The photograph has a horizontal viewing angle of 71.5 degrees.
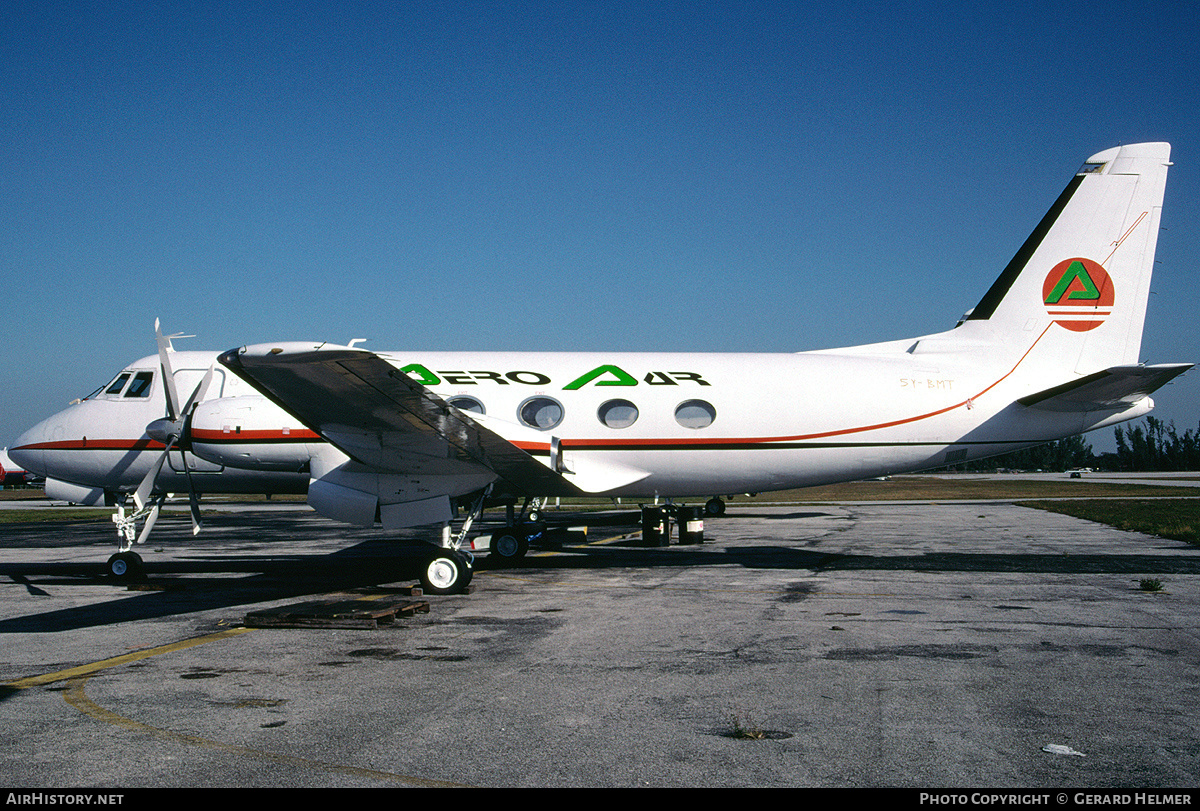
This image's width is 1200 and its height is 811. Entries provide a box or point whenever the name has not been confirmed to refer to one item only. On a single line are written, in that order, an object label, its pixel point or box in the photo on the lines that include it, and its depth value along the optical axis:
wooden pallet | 10.37
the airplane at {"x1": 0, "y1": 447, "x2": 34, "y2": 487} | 74.75
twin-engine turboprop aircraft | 16.58
